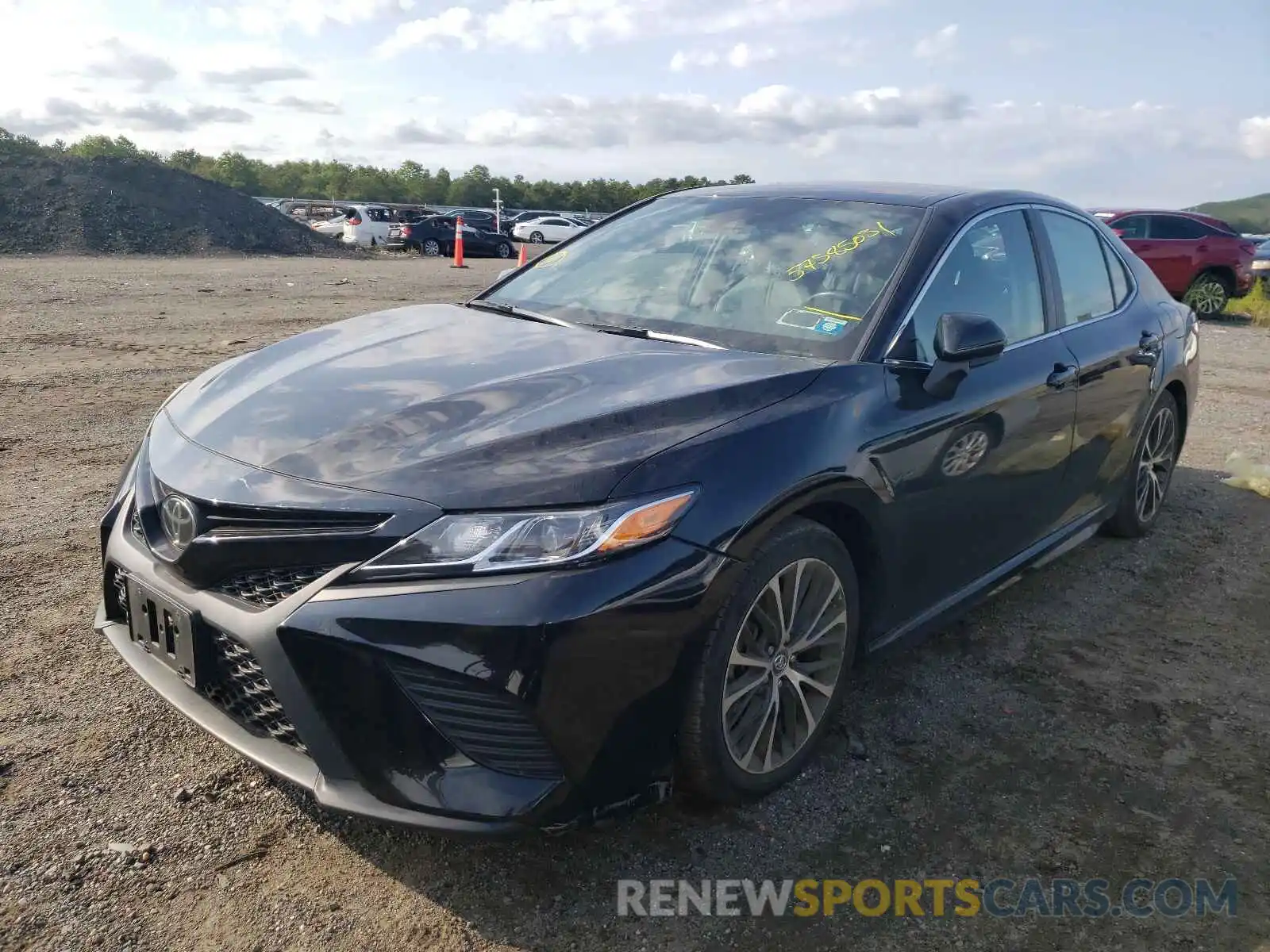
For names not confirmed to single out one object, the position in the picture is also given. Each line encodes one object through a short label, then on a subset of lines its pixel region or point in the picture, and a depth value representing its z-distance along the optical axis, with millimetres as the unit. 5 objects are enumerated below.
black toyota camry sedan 2121
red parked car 15266
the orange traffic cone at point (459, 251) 23469
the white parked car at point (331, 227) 33884
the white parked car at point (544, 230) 38562
